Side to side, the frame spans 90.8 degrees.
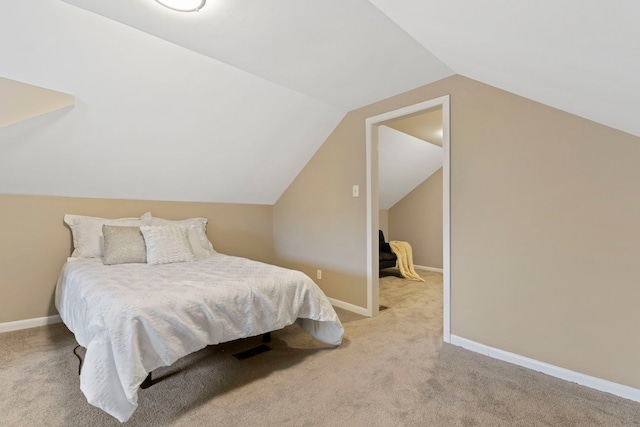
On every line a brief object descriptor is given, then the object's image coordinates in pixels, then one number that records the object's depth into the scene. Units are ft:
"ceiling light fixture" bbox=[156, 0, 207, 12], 5.25
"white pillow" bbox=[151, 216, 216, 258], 10.12
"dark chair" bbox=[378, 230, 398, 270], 15.46
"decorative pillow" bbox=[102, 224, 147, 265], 8.63
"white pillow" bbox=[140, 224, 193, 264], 8.97
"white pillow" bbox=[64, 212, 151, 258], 9.20
